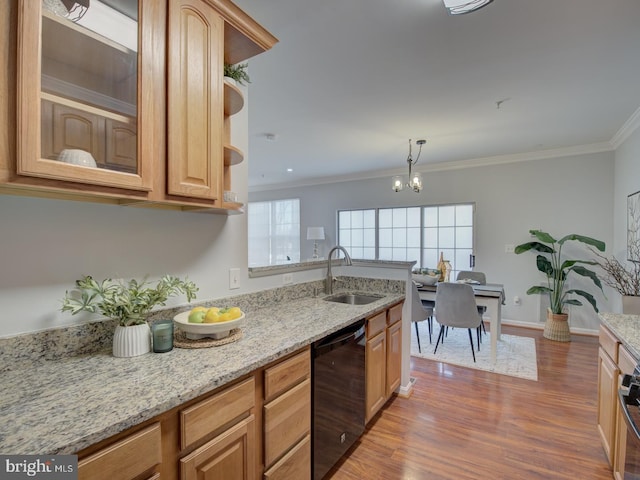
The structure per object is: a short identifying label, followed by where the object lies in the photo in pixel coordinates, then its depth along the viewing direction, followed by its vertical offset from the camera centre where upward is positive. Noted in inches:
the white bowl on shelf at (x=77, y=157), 38.5 +9.9
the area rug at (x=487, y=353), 126.7 -53.9
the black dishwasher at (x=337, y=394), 63.4 -35.9
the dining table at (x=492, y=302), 131.6 -28.4
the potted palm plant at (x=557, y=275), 155.6 -19.9
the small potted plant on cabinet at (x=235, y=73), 63.3 +34.9
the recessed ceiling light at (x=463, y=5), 63.2 +48.6
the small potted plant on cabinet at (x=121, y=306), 48.4 -11.4
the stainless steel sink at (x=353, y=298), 103.0 -21.0
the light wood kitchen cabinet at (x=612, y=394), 61.4 -35.7
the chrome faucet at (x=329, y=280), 103.9 -15.0
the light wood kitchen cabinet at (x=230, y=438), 33.2 -27.3
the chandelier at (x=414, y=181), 153.2 +28.6
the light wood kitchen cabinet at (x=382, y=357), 83.2 -35.9
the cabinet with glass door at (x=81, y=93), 35.0 +18.6
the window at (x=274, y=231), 286.6 +4.6
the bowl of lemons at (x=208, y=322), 54.6 -15.9
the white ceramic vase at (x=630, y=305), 98.8 -21.5
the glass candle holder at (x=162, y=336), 51.1 -17.0
